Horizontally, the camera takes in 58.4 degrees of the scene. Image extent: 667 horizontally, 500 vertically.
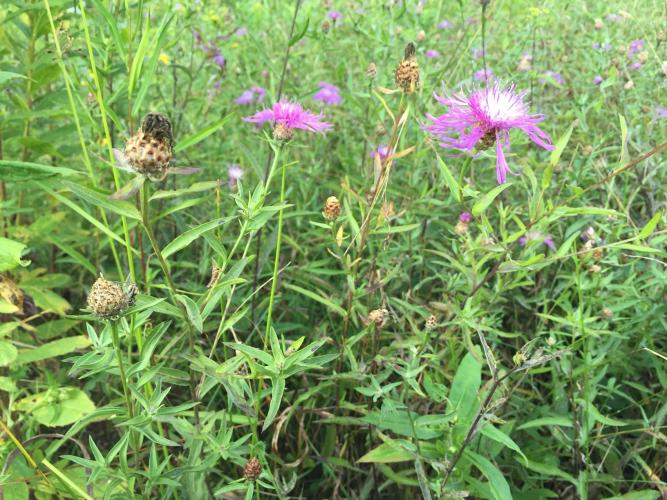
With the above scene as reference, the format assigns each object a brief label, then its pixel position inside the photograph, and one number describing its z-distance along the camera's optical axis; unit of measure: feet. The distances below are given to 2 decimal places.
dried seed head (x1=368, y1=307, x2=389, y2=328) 1.12
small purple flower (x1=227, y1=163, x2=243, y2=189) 1.73
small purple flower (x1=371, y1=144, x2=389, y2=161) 1.68
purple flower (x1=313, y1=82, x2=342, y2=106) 2.32
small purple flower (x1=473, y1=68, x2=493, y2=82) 2.15
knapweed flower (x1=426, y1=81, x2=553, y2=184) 1.04
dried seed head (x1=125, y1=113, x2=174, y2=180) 0.74
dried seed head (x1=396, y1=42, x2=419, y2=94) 1.09
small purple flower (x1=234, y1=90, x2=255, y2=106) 2.31
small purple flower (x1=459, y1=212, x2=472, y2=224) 1.39
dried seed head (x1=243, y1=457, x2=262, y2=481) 0.96
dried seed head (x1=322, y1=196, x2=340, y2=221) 1.13
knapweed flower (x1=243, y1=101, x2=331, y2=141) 1.10
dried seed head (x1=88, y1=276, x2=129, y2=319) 0.78
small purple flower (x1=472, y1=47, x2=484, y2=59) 2.63
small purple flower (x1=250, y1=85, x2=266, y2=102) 2.29
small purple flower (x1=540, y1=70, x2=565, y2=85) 2.35
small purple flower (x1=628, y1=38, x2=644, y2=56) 2.54
